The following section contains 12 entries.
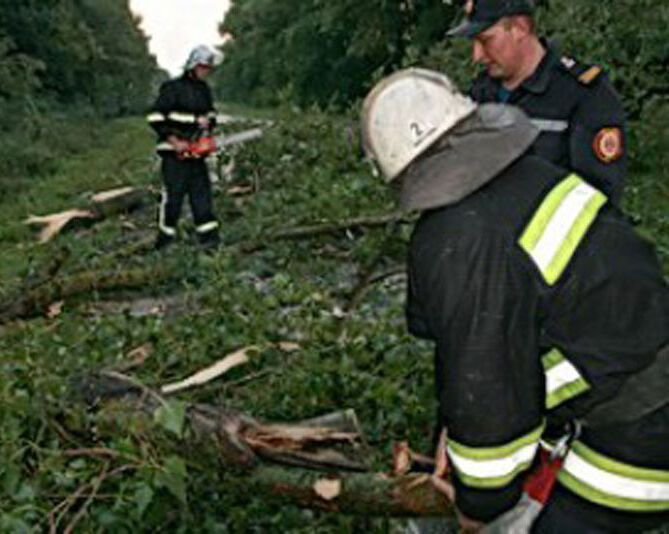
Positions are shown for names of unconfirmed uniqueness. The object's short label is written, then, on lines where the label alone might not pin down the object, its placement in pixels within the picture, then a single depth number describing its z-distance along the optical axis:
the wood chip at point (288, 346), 4.47
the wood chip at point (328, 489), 2.66
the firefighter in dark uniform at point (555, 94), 3.32
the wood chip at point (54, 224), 8.59
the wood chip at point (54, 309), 5.68
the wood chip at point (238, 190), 10.20
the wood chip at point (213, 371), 3.83
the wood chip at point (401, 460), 2.59
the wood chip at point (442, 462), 2.32
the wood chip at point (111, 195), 10.57
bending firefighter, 1.74
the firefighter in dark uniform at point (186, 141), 7.40
